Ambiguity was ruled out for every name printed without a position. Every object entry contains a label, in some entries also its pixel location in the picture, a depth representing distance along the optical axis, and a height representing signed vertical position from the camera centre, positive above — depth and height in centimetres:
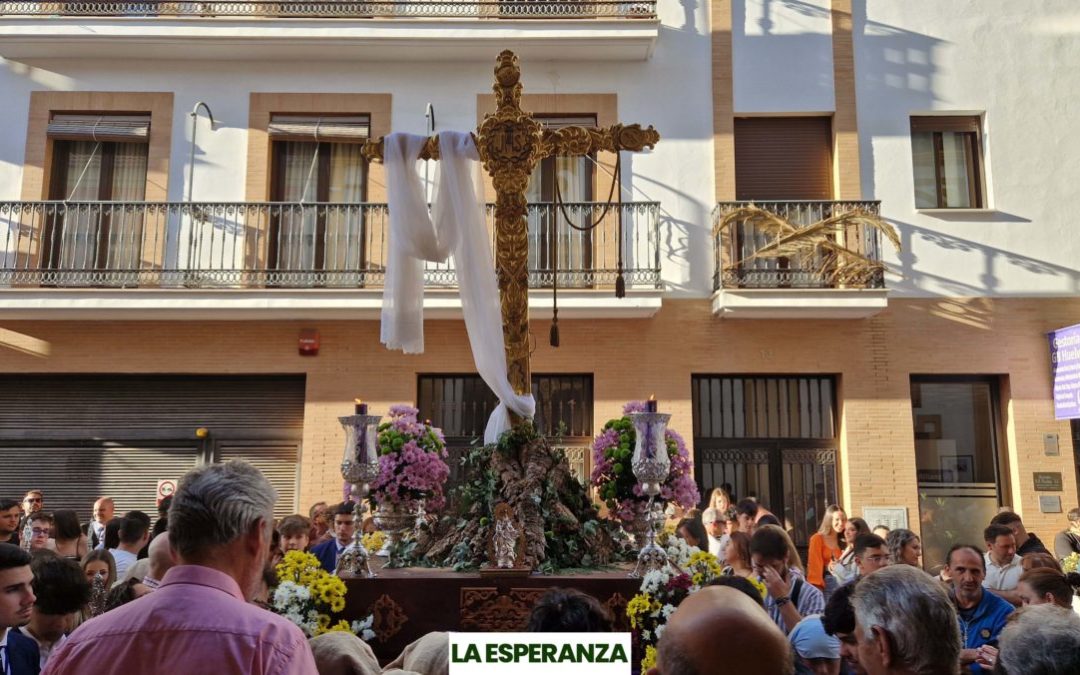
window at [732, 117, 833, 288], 1225 +413
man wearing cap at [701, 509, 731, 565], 845 -50
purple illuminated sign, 1098 +126
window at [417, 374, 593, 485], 1174 +82
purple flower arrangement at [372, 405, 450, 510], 593 +3
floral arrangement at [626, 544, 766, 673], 454 -63
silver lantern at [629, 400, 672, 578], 528 +8
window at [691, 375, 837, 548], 1158 +38
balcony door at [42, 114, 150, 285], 1194 +365
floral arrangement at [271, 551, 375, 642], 457 -64
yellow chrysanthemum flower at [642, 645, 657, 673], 428 -86
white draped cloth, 578 +138
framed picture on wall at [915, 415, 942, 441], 1182 +57
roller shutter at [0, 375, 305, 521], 1193 +50
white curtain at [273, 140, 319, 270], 1212 +334
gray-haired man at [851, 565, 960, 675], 240 -41
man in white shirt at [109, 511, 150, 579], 629 -48
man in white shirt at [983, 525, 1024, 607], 661 -63
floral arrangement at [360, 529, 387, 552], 666 -52
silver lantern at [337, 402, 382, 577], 524 +8
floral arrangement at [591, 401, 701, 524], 586 -4
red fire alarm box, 1176 +159
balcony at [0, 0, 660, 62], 1202 +563
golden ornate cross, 589 +200
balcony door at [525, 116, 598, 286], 1184 +329
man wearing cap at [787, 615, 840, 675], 347 -67
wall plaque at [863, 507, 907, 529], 1118 -52
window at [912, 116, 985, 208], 1222 +410
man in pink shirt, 185 -29
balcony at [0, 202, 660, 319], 1144 +267
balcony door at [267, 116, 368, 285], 1202 +363
